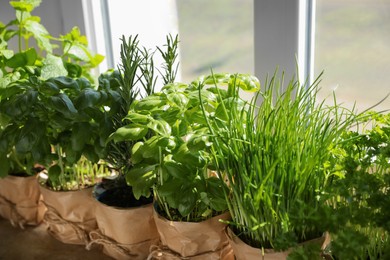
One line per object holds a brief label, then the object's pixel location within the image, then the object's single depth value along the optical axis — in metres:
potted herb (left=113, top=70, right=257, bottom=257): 0.75
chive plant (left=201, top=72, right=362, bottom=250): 0.70
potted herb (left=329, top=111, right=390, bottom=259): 0.57
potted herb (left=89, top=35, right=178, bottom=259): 0.90
